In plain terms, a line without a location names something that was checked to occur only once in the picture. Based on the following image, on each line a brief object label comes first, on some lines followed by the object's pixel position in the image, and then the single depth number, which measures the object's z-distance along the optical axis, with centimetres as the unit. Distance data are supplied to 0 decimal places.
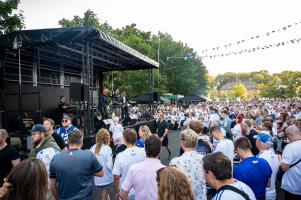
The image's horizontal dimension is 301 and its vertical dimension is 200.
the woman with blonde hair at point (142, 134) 687
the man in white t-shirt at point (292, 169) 466
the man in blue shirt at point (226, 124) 1231
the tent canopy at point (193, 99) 3519
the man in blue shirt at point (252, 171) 378
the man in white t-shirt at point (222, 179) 254
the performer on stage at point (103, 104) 1347
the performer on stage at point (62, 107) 1256
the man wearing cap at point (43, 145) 468
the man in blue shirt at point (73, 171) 391
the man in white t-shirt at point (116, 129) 1023
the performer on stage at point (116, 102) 1528
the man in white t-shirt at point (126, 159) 450
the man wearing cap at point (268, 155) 455
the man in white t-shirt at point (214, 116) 1415
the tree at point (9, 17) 1462
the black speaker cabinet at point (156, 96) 2105
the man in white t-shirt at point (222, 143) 550
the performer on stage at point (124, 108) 1640
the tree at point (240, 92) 12512
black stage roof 932
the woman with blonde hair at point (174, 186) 239
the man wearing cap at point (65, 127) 729
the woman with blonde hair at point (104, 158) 568
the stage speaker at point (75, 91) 976
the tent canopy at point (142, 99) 2450
